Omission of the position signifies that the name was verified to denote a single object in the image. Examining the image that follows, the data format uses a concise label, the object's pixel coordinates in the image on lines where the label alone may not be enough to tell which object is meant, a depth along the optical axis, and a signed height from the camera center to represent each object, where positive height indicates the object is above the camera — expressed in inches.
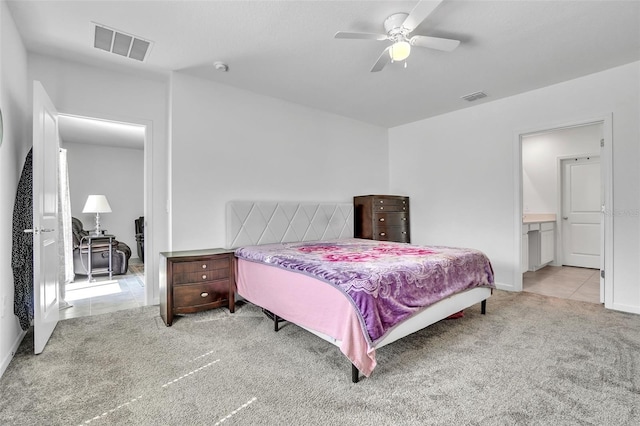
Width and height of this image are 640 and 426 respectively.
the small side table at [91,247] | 204.0 -24.1
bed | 77.2 -22.9
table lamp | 214.8 +4.7
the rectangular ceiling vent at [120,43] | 107.1 +63.7
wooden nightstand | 118.3 -29.1
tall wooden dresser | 196.7 -5.2
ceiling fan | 91.4 +55.4
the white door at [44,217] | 92.9 -1.7
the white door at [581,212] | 224.2 -2.3
